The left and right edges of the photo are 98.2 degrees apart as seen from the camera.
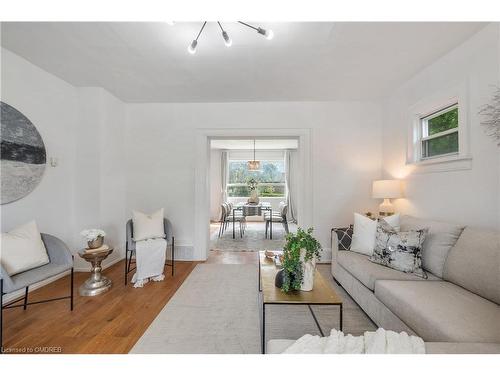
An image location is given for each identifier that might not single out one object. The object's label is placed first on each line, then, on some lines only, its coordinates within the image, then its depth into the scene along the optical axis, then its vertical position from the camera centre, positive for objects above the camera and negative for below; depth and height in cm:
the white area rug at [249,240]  453 -123
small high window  240 +67
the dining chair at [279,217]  518 -71
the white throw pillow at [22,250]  183 -57
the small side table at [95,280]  239 -109
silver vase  249 -66
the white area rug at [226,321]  166 -121
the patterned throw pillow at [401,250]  198 -59
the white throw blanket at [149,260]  272 -94
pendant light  678 +72
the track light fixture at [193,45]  192 +128
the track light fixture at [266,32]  176 +128
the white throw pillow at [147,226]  292 -54
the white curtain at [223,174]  813 +51
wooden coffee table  150 -79
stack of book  241 -72
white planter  167 -68
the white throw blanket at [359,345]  94 -70
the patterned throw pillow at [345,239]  267 -62
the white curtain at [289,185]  798 +10
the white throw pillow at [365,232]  243 -50
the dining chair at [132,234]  282 -66
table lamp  297 -4
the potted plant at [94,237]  244 -58
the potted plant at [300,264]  167 -60
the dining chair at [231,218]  562 -81
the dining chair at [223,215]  552 -70
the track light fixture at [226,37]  178 +125
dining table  540 -53
